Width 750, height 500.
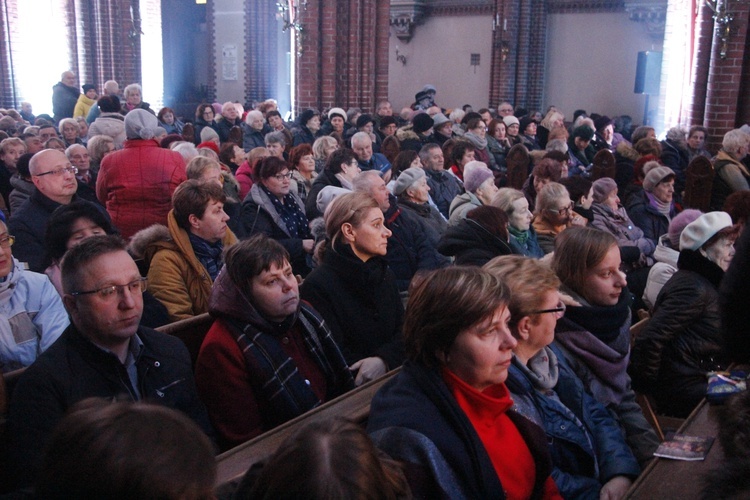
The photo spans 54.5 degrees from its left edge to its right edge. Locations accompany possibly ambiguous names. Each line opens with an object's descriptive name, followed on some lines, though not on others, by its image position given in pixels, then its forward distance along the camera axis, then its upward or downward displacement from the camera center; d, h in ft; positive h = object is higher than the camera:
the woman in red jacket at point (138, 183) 18.65 -2.99
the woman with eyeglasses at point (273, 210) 18.97 -3.74
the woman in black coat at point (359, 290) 11.73 -3.62
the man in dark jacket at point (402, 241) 17.04 -4.05
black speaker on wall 55.72 -0.20
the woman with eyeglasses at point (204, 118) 40.88 -3.00
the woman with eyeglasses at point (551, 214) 17.93 -3.55
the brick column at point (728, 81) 30.14 -0.45
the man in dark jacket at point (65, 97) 43.34 -2.07
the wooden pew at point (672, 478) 7.30 -4.12
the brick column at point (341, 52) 40.40 +0.75
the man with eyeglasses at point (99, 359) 7.82 -3.40
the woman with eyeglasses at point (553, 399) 8.82 -4.08
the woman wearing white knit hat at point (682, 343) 12.17 -4.47
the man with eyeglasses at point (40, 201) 14.85 -2.94
